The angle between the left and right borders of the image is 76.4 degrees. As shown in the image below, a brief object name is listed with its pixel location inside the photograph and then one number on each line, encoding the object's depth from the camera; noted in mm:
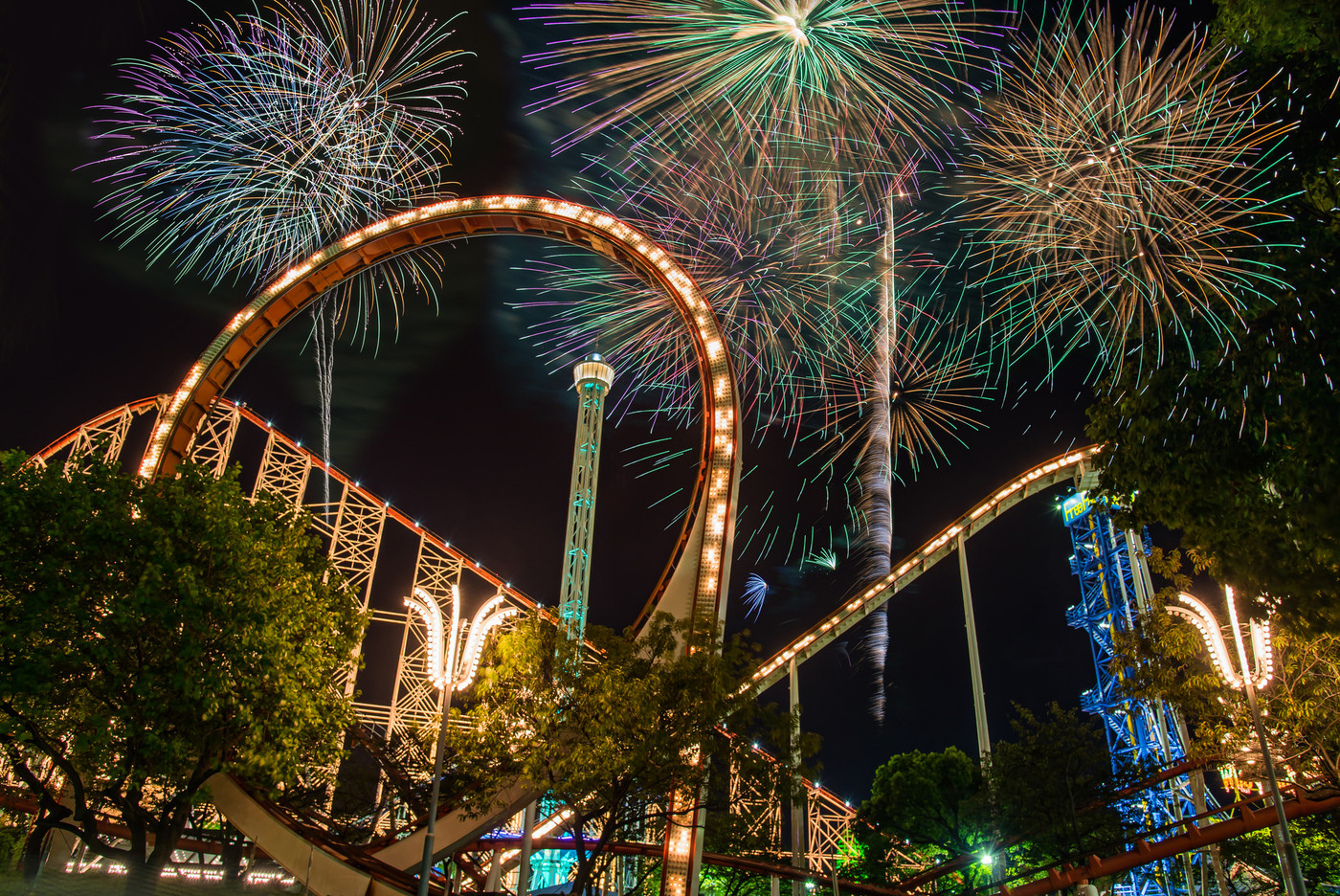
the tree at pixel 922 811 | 31953
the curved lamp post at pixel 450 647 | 14711
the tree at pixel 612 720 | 14781
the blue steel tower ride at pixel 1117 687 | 25266
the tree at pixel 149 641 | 12500
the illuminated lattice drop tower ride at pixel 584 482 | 26453
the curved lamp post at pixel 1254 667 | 12328
